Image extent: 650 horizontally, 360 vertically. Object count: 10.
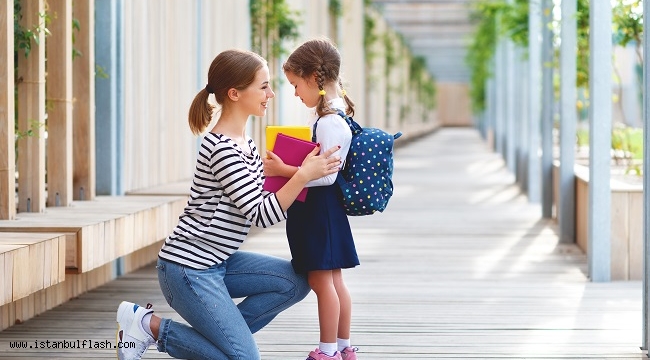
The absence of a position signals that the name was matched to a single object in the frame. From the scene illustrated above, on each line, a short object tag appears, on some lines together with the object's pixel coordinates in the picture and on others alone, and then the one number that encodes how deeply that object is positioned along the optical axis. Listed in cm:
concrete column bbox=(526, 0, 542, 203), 1715
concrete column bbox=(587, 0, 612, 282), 929
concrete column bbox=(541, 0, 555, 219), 1385
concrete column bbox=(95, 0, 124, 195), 928
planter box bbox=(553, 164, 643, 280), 950
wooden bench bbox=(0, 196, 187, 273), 659
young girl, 548
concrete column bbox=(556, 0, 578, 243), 1158
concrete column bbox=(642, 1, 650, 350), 626
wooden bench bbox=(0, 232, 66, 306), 562
